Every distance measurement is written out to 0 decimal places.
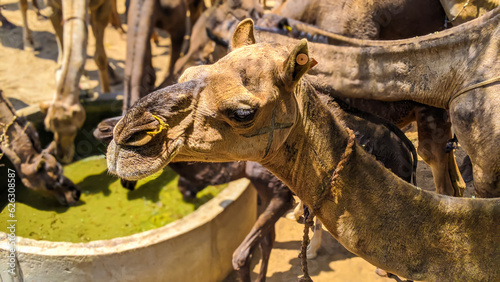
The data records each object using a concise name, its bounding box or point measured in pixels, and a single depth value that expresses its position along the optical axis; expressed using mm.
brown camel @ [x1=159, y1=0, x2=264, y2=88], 4066
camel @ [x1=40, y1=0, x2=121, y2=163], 3795
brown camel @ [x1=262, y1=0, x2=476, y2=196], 3348
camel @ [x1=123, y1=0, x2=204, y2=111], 4648
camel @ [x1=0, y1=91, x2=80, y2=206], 4191
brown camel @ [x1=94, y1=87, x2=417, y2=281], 2719
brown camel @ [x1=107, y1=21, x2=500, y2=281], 1559
